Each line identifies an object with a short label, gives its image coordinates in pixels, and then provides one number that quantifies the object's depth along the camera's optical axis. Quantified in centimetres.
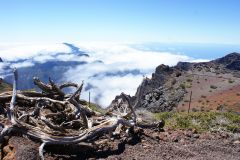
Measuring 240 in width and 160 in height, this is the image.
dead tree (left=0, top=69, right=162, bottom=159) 378
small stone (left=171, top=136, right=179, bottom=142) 436
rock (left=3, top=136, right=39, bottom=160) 349
